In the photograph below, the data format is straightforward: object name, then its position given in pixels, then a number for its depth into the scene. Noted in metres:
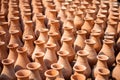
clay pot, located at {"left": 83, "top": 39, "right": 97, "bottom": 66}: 1.82
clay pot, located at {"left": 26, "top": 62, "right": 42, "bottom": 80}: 1.43
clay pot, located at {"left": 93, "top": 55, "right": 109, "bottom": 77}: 1.63
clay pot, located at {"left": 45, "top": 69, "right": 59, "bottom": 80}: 1.35
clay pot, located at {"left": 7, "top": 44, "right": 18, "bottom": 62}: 1.73
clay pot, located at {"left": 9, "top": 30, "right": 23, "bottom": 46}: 1.92
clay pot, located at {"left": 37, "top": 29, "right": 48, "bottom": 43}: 1.99
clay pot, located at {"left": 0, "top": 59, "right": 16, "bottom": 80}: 1.52
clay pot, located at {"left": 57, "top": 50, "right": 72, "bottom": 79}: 1.64
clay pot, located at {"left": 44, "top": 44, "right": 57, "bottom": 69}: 1.72
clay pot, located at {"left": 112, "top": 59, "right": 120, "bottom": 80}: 1.68
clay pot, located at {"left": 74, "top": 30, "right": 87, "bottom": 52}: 1.97
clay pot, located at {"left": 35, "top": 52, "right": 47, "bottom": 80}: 1.58
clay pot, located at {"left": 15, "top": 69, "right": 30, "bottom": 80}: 1.32
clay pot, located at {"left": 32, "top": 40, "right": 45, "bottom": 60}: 1.79
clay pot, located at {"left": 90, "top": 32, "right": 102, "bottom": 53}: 1.97
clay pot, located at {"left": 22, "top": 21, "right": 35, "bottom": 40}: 2.12
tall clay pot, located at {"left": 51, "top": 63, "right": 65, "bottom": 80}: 1.46
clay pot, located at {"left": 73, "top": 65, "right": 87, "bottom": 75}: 1.48
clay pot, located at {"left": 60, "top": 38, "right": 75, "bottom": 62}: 1.82
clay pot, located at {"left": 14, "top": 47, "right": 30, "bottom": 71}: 1.64
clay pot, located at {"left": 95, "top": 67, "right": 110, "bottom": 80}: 1.46
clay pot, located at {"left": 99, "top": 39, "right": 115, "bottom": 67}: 1.85
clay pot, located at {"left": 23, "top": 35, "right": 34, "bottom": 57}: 1.88
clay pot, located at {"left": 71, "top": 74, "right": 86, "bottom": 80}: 1.40
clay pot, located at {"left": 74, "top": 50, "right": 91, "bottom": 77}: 1.65
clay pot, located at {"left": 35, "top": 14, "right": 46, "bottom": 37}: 2.23
